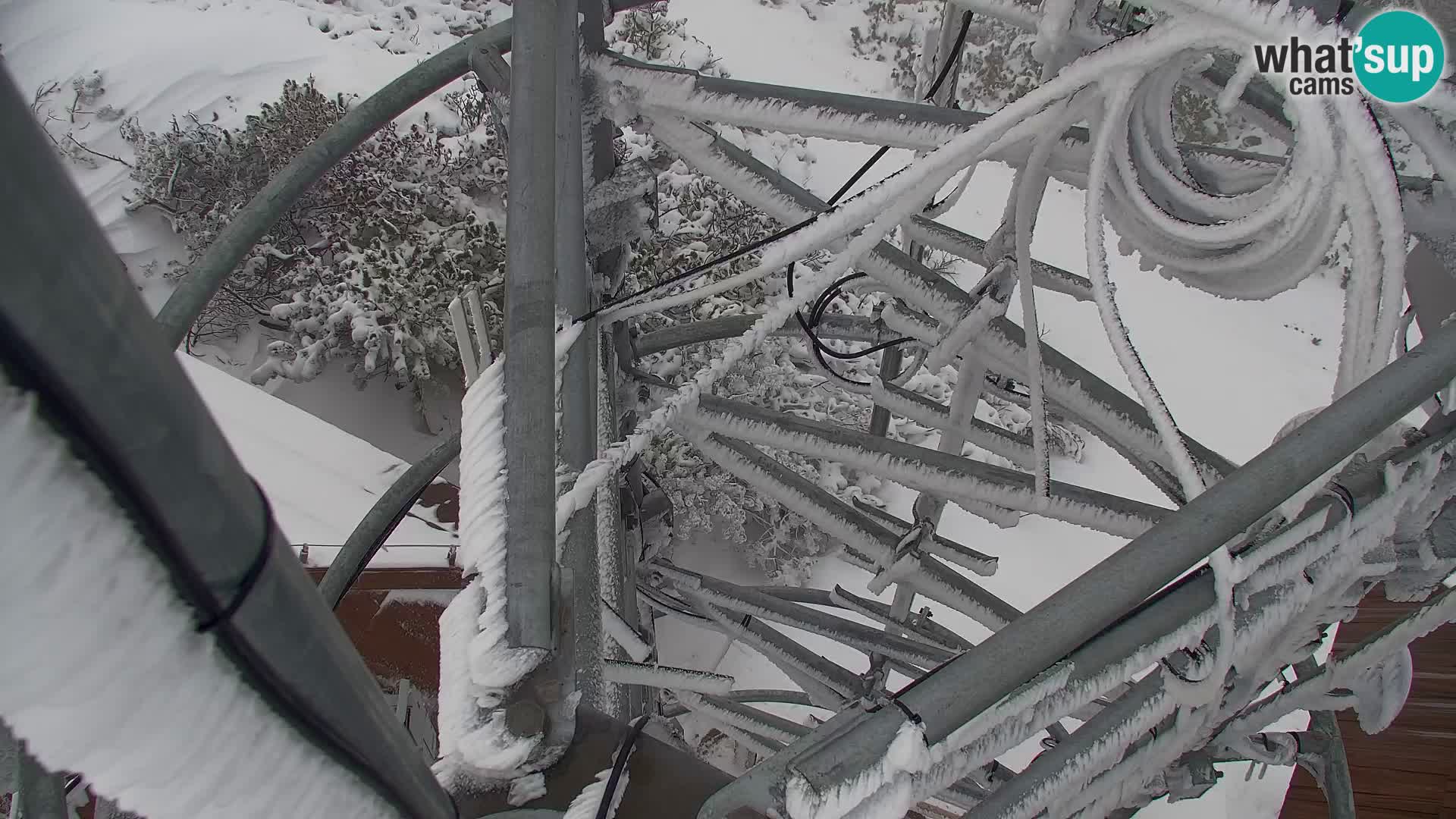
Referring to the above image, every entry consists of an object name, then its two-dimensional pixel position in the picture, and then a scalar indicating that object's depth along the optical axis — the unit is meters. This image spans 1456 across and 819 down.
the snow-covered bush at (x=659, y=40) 9.13
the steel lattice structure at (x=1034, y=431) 0.83
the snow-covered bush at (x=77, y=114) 7.49
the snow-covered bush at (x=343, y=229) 6.29
